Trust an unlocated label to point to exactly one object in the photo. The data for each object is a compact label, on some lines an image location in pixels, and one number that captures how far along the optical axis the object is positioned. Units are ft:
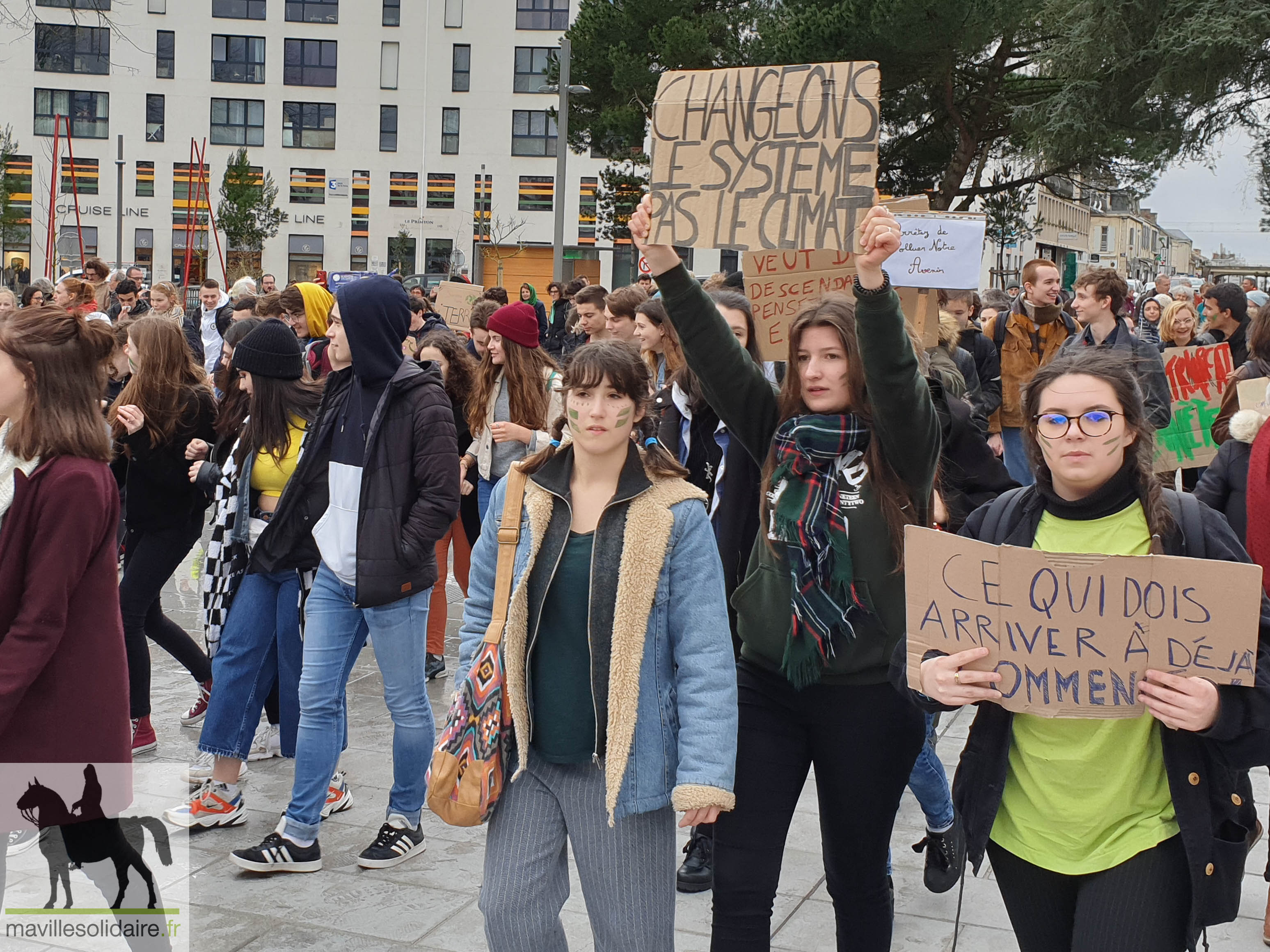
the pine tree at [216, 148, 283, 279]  167.53
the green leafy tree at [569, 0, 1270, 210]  75.61
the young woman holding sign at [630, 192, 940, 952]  10.66
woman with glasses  8.46
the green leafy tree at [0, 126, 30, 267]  153.89
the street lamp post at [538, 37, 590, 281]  81.56
